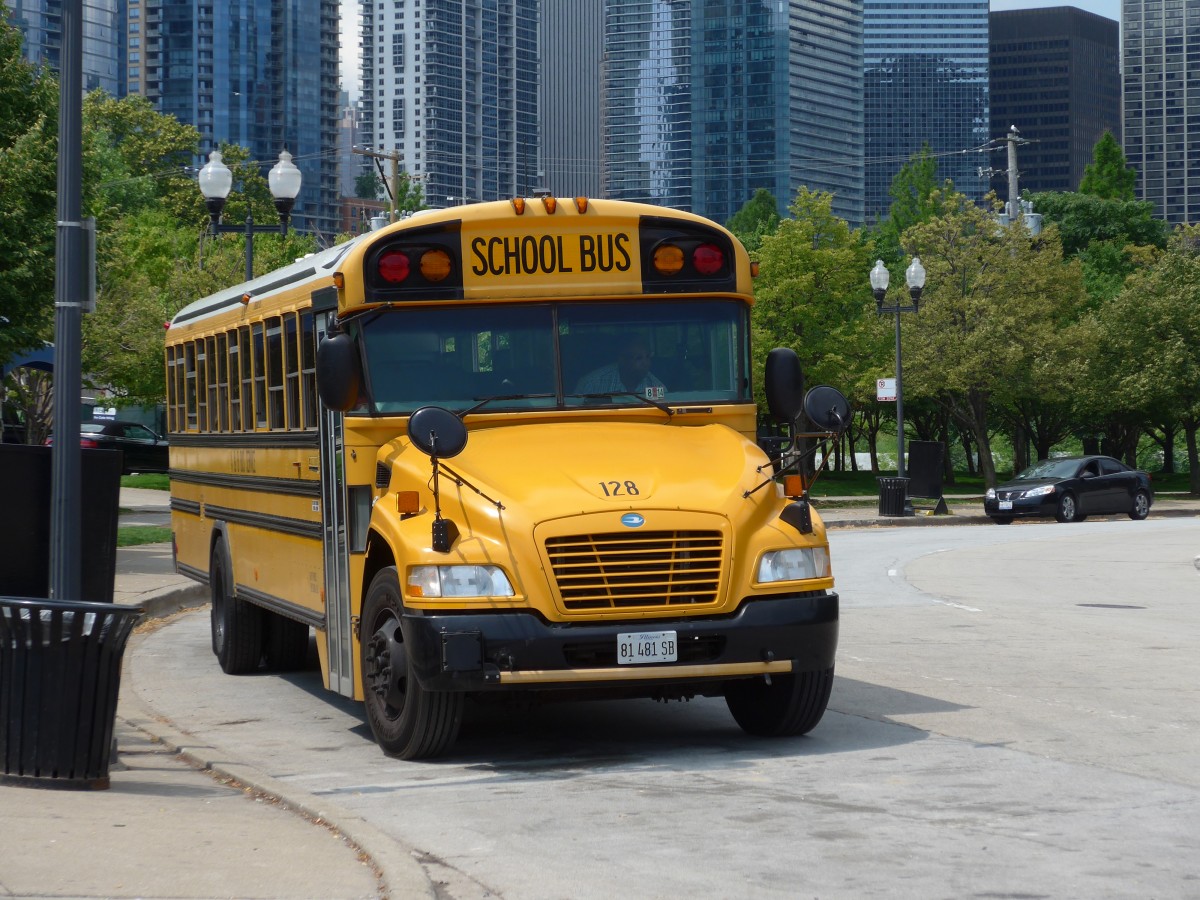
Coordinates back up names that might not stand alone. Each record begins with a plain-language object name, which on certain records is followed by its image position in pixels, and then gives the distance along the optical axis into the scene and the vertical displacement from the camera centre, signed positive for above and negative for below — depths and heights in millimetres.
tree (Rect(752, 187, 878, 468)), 56500 +5117
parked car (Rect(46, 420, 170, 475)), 47250 +648
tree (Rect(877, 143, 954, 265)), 83875 +12378
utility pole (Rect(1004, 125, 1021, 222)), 64125 +9862
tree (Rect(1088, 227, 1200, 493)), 55906 +3618
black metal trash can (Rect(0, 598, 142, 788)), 8031 -931
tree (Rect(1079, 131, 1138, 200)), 96500 +15242
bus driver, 10102 +491
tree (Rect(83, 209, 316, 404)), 38312 +4024
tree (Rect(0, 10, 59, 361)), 21547 +3210
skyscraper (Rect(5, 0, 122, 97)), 182850 +44813
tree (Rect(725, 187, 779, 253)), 95750 +14291
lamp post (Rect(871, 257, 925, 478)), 39594 +3890
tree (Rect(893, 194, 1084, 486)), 55406 +4498
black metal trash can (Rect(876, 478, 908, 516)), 38969 -663
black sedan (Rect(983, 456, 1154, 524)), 38062 -609
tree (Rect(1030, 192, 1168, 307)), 88438 +11628
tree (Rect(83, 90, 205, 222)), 92750 +17143
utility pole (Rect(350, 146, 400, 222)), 40700 +7487
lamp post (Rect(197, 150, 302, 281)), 23500 +3643
